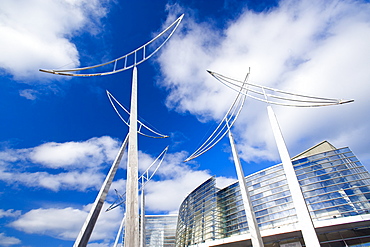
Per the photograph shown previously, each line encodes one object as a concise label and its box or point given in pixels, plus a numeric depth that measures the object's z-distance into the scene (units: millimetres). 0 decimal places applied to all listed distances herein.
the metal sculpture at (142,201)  34312
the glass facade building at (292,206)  32031
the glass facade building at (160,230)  79062
